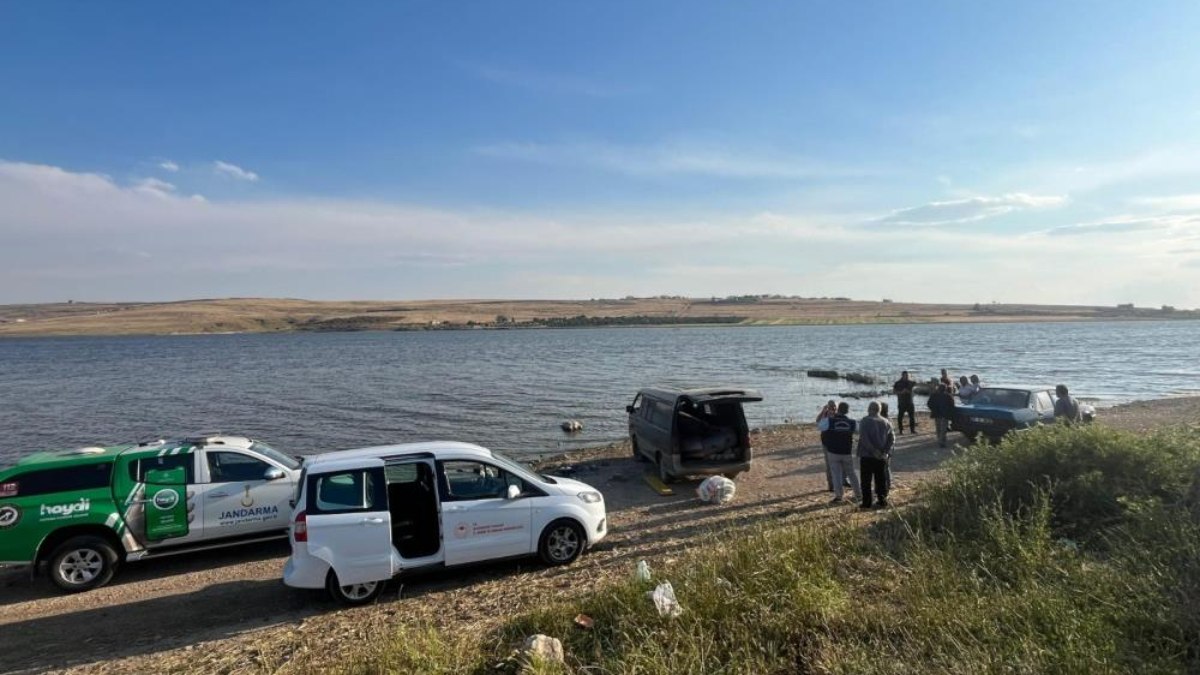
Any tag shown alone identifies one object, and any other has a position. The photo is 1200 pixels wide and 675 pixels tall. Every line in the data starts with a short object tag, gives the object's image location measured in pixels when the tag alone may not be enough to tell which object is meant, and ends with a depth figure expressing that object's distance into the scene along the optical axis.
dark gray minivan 13.23
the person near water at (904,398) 19.42
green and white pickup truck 8.77
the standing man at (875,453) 10.63
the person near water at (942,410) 16.98
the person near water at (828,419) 11.94
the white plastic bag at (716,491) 12.04
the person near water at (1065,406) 14.65
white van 7.63
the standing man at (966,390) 18.47
